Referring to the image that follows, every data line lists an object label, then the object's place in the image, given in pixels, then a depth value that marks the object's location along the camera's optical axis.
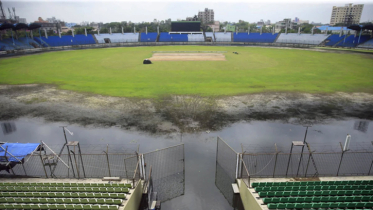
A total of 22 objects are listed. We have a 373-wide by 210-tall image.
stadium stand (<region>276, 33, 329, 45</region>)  76.03
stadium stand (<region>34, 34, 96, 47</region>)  72.38
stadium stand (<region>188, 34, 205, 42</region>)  86.75
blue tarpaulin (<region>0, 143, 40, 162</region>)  11.51
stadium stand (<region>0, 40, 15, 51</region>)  57.73
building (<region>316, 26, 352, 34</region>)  132.85
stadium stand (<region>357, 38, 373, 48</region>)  63.83
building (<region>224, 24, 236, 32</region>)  175.38
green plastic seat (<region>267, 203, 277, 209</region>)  8.64
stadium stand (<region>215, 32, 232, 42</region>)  88.23
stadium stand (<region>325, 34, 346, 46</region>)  72.35
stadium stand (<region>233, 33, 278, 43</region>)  83.62
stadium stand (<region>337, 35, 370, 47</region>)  67.50
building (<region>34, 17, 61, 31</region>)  178.77
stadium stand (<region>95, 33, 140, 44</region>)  83.31
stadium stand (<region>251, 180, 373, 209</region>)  8.55
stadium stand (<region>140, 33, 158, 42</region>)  86.88
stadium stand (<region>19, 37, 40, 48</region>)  66.25
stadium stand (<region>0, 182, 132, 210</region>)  8.44
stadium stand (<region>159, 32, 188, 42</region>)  86.06
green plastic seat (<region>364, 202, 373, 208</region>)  8.45
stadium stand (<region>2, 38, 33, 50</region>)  61.19
